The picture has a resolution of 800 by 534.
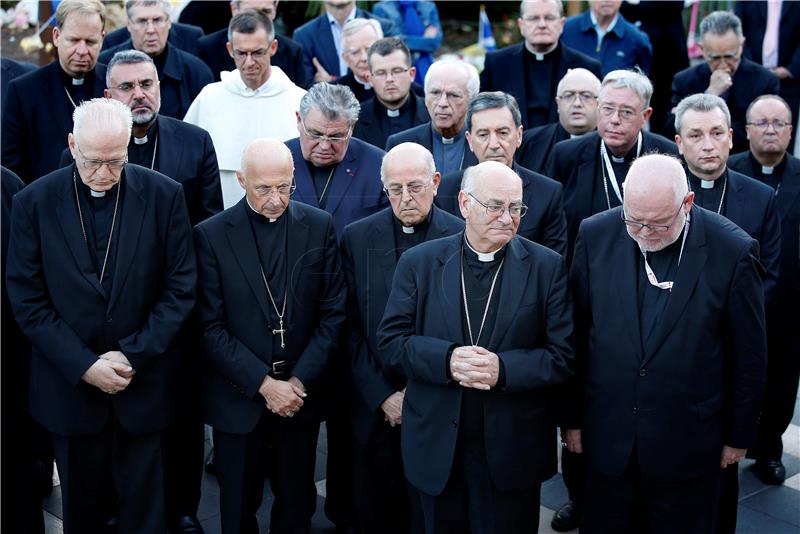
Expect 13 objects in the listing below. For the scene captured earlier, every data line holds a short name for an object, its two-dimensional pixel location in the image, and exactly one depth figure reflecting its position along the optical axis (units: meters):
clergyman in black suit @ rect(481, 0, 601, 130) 7.42
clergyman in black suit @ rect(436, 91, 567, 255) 5.33
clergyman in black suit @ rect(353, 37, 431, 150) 6.78
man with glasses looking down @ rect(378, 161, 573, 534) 4.25
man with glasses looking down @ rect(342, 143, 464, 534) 4.88
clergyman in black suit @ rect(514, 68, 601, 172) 6.55
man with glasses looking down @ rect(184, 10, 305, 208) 6.49
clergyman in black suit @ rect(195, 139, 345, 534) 4.78
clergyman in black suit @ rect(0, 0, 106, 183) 6.20
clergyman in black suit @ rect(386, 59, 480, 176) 6.11
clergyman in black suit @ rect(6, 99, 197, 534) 4.60
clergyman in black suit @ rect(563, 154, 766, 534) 4.22
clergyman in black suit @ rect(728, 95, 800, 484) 5.93
